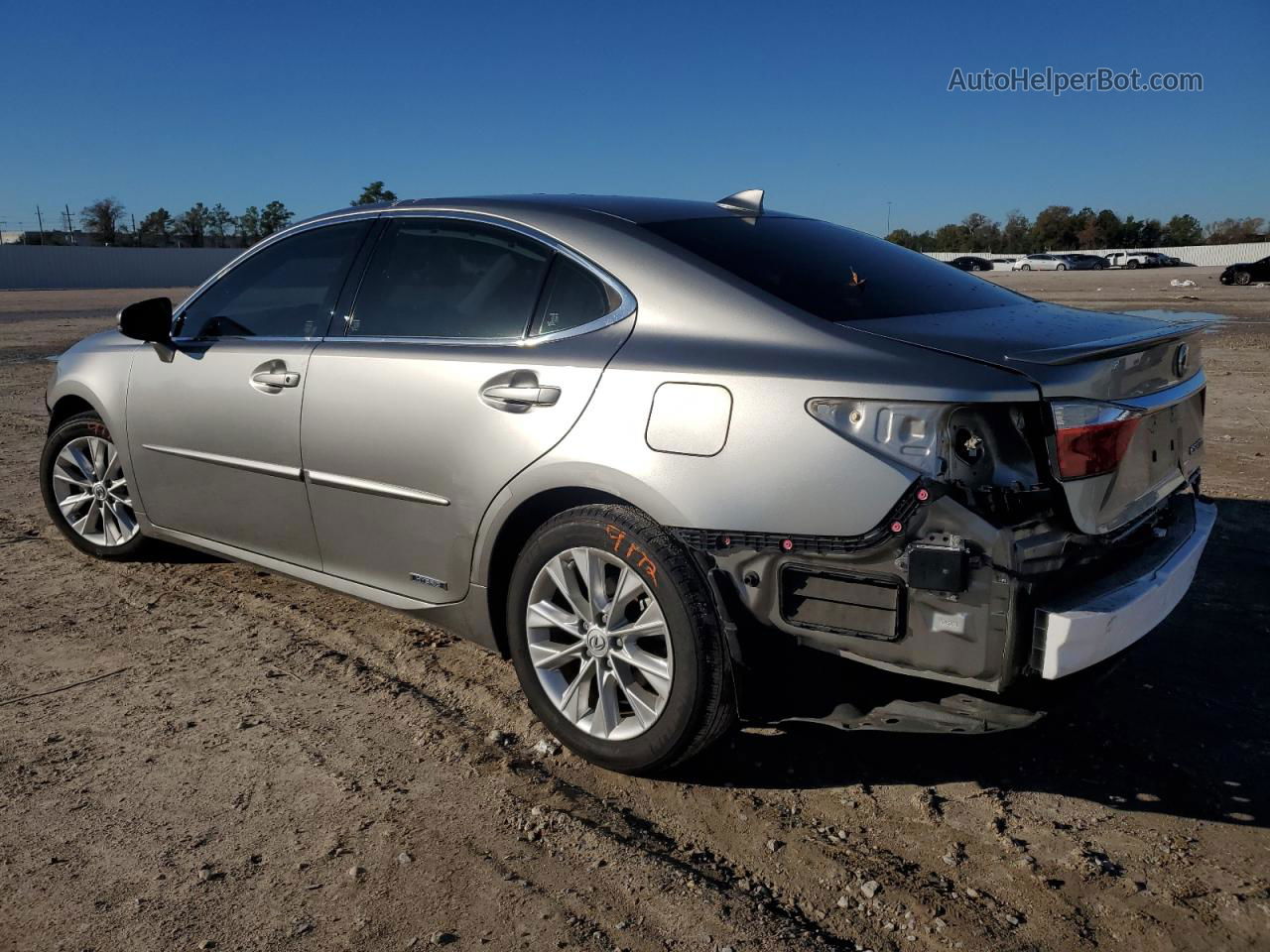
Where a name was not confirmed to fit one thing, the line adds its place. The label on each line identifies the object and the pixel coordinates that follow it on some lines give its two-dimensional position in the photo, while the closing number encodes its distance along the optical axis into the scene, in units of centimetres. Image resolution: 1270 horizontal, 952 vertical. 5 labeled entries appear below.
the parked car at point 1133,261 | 6178
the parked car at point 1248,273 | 3394
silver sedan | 249
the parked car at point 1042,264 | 6262
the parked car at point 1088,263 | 6209
